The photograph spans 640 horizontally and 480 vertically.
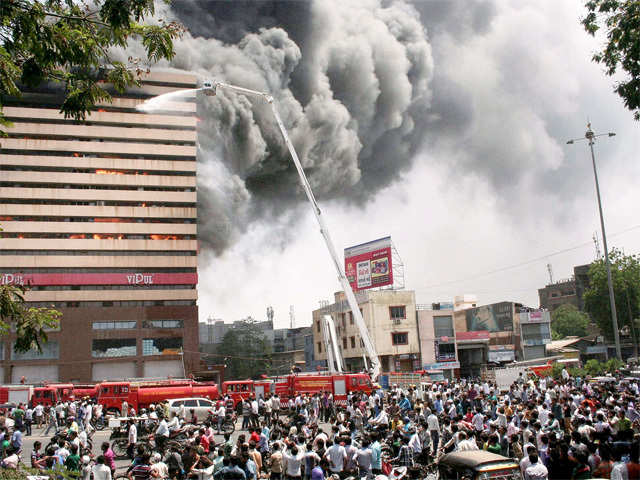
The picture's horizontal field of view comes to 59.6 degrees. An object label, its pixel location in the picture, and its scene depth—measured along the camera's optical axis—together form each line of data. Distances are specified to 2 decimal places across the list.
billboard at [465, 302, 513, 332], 74.31
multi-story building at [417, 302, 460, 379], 63.94
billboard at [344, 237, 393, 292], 65.19
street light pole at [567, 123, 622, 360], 37.41
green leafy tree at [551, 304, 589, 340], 100.75
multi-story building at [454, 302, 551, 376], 69.31
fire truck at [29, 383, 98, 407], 39.59
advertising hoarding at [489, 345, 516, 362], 69.38
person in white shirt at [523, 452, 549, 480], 10.89
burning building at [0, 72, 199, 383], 68.75
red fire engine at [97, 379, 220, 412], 34.84
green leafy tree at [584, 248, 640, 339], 70.38
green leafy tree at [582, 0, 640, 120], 16.28
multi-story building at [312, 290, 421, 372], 63.34
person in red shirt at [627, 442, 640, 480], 10.29
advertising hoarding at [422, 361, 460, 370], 62.38
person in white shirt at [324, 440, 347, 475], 13.24
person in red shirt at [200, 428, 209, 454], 15.76
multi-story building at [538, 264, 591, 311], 108.45
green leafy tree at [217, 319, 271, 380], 86.49
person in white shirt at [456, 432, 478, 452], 13.67
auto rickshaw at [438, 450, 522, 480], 11.32
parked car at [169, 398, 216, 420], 28.69
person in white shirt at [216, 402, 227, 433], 27.17
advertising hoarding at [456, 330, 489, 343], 68.00
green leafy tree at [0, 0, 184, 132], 8.23
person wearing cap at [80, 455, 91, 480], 13.91
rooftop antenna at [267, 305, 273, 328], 132.88
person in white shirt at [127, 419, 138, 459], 19.52
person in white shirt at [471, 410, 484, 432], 19.08
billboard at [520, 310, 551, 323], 72.56
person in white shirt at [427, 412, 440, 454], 19.25
